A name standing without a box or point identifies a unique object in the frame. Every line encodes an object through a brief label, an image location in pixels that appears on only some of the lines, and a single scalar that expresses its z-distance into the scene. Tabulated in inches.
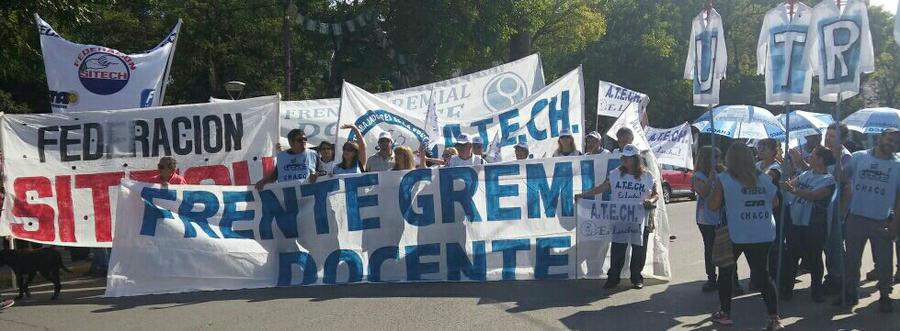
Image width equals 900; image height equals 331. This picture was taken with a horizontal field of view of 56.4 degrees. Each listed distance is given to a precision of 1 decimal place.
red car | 979.3
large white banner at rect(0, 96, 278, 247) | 355.3
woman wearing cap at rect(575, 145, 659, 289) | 335.3
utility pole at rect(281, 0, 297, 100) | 855.4
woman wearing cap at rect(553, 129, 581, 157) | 393.4
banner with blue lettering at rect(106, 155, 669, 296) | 348.5
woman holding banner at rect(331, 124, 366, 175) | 372.5
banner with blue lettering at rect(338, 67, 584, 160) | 458.9
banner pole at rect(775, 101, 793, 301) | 287.7
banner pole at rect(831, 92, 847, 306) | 291.7
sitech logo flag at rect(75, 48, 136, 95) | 410.0
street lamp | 841.5
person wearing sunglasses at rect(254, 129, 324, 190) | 371.2
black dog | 343.0
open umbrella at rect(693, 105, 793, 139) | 589.3
